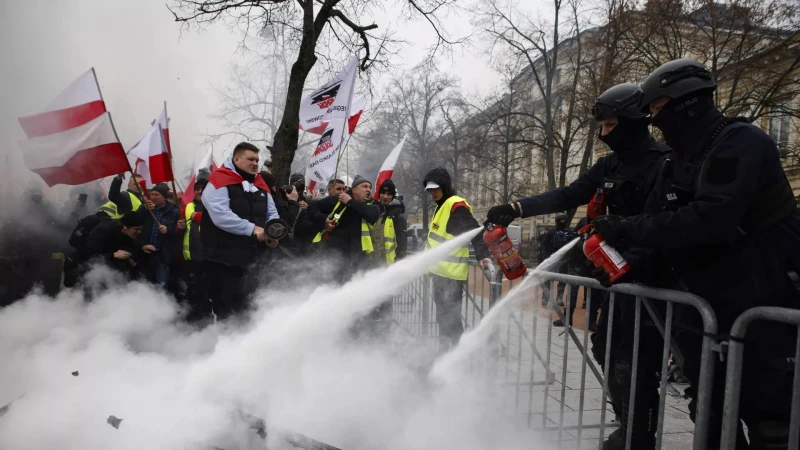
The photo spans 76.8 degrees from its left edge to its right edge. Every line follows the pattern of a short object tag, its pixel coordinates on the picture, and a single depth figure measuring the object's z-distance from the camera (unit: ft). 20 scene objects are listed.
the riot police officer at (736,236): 6.35
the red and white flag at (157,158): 22.35
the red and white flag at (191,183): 26.74
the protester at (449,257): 14.60
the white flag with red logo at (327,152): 23.99
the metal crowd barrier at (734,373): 6.13
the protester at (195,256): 16.05
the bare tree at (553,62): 63.58
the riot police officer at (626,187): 8.79
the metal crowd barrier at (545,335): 6.91
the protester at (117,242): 18.38
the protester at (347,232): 17.57
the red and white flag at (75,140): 16.19
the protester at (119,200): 21.09
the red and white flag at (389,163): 25.84
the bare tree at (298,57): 28.43
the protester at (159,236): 20.36
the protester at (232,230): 14.03
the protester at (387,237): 17.12
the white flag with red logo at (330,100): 23.90
